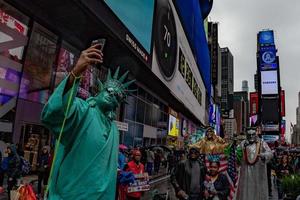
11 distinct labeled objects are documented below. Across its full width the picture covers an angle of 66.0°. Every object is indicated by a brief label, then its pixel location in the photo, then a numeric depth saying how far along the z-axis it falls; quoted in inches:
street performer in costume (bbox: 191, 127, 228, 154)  207.8
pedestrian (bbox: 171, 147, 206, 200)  156.0
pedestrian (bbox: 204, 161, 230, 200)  152.2
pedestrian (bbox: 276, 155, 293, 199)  368.3
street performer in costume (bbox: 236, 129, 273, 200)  209.2
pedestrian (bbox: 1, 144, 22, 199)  238.2
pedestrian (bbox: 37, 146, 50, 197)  280.8
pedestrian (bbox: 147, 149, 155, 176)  483.0
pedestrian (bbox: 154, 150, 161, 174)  563.5
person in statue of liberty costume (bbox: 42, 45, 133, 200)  54.6
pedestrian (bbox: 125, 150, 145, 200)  185.5
